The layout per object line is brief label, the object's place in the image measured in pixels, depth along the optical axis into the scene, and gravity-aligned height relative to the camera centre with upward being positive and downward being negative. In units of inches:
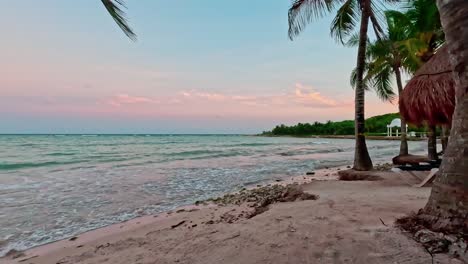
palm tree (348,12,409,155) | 507.2 +123.4
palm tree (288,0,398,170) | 378.0 +128.5
